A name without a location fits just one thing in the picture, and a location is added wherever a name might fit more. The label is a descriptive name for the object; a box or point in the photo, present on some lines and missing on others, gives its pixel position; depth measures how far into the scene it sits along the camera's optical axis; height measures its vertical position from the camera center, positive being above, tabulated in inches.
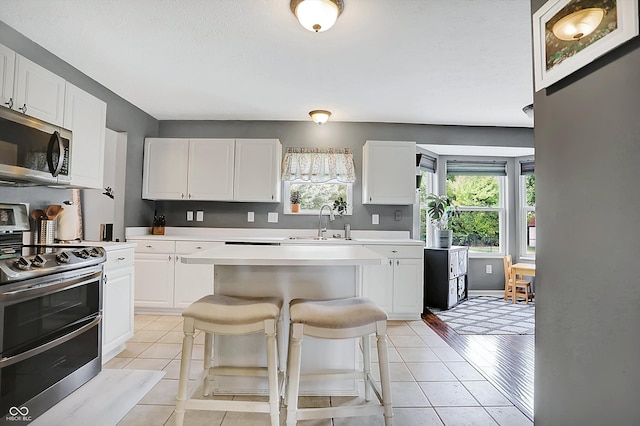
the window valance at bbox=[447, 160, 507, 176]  200.8 +37.0
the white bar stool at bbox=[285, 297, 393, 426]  59.6 -19.1
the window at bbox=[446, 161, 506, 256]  203.0 +12.2
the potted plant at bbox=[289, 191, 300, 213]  172.1 +13.3
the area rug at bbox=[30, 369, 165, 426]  72.4 -42.0
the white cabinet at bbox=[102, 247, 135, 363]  100.0 -24.3
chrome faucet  166.2 +2.8
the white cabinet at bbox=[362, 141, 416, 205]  160.4 +27.4
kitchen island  78.0 -15.6
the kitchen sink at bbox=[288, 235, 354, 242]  152.4 -5.4
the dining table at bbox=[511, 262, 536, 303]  174.9 -21.5
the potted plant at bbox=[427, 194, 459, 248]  169.5 +6.1
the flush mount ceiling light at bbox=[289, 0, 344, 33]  74.3 +48.9
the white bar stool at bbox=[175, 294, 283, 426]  61.0 -19.0
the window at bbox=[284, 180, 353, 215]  174.9 +18.5
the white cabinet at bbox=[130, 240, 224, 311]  145.6 -23.0
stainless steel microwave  76.9 +18.4
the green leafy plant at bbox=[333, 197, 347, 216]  168.1 +10.3
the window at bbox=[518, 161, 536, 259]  197.2 +11.5
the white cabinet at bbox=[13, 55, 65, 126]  84.4 +35.7
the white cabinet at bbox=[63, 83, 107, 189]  101.9 +29.4
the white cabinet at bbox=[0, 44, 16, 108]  79.5 +36.0
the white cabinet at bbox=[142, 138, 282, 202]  159.5 +27.2
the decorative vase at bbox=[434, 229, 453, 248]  169.9 -4.9
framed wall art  35.4 +23.8
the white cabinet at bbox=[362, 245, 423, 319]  147.9 -24.6
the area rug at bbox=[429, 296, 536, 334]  136.6 -40.5
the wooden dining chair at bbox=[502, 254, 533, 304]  179.9 -30.8
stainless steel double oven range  66.1 -21.8
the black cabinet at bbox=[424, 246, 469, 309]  164.6 -24.2
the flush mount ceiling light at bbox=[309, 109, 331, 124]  145.0 +49.2
